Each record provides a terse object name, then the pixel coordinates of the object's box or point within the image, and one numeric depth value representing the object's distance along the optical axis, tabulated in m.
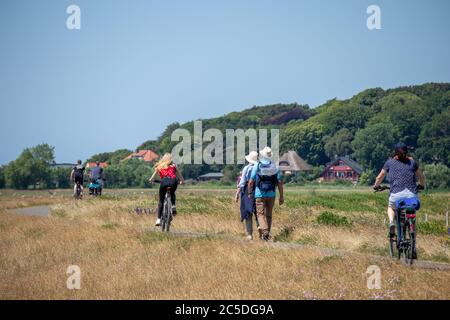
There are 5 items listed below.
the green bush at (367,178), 112.81
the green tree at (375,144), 123.69
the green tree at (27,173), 100.94
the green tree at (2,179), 104.69
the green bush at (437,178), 91.62
